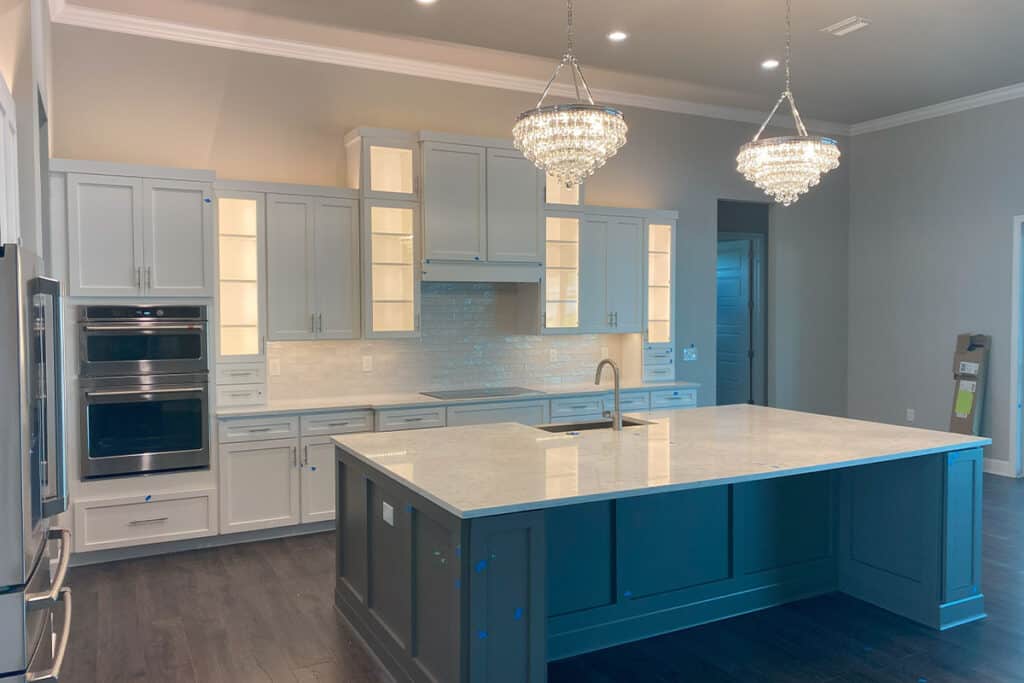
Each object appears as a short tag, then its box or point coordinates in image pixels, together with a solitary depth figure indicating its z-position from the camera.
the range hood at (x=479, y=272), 5.56
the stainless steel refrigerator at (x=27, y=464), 2.01
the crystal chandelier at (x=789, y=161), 3.72
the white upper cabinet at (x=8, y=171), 2.76
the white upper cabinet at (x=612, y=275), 6.32
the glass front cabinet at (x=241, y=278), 5.07
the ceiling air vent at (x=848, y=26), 4.94
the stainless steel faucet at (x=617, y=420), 3.89
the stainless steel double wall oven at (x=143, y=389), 4.43
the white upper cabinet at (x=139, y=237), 4.43
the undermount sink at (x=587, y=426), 4.12
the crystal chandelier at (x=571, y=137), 3.42
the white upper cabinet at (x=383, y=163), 5.34
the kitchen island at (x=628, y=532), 2.58
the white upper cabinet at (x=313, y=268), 5.14
